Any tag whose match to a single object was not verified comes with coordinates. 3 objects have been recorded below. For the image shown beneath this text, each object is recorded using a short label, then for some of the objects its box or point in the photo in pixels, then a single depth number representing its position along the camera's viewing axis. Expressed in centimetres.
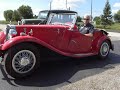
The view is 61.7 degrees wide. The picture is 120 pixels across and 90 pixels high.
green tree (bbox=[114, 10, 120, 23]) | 3908
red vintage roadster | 240
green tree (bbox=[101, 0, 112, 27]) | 2251
